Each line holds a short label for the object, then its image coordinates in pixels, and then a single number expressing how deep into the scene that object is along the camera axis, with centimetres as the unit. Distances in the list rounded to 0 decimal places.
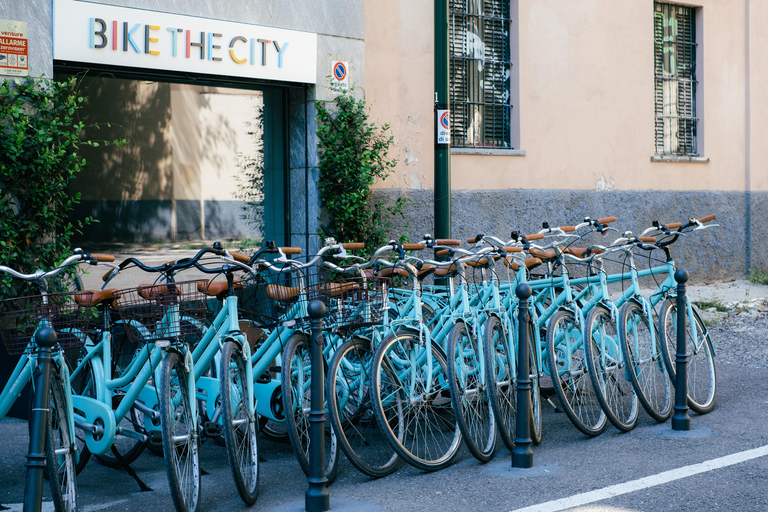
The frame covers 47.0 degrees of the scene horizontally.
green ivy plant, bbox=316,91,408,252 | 858
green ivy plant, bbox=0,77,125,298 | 661
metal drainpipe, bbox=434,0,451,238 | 777
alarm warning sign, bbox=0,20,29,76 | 668
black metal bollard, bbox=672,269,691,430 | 553
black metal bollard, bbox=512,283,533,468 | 476
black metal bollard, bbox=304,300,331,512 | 415
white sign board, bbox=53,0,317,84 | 704
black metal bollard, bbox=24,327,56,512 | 346
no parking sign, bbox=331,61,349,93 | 864
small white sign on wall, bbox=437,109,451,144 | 782
